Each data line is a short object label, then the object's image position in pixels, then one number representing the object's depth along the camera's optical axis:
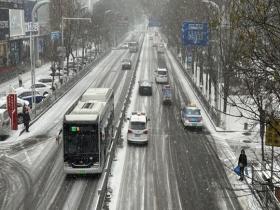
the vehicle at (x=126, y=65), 72.88
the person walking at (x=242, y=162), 25.42
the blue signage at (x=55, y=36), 56.66
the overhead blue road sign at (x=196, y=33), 46.03
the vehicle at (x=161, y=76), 60.00
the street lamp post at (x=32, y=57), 39.75
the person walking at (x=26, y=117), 36.22
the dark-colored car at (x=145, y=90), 51.84
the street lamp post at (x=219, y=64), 38.38
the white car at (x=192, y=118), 38.31
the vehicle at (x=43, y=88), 51.12
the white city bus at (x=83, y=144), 25.73
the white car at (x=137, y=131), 32.84
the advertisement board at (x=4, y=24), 62.66
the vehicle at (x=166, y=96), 47.28
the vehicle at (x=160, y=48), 102.19
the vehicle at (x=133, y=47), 103.06
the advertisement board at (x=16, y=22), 66.44
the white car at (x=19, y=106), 39.51
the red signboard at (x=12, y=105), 36.00
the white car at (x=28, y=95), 46.34
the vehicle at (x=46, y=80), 56.59
